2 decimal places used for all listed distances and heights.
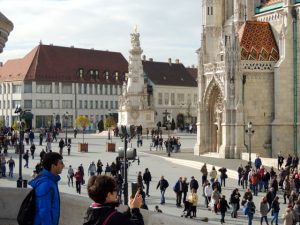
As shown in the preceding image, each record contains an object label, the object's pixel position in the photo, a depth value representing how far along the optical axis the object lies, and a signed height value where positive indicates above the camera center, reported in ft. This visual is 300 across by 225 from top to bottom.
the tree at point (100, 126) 275.18 +0.71
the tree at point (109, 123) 237.61 +1.84
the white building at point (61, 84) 298.97 +22.45
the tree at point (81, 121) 248.28 +2.70
